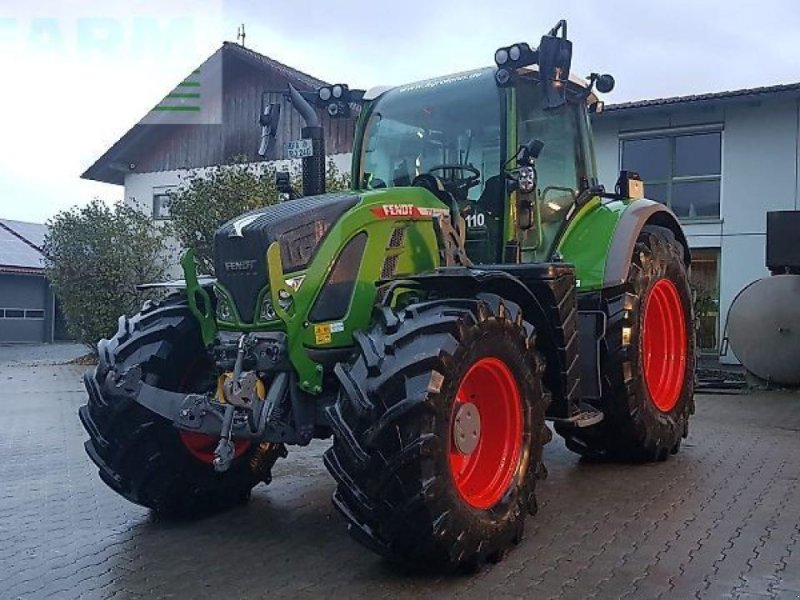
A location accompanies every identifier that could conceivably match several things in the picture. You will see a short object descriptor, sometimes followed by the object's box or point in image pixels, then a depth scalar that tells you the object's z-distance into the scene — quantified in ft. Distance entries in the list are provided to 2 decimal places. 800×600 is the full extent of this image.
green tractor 12.12
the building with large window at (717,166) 46.73
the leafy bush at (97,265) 59.82
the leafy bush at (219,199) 51.42
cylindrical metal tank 38.17
